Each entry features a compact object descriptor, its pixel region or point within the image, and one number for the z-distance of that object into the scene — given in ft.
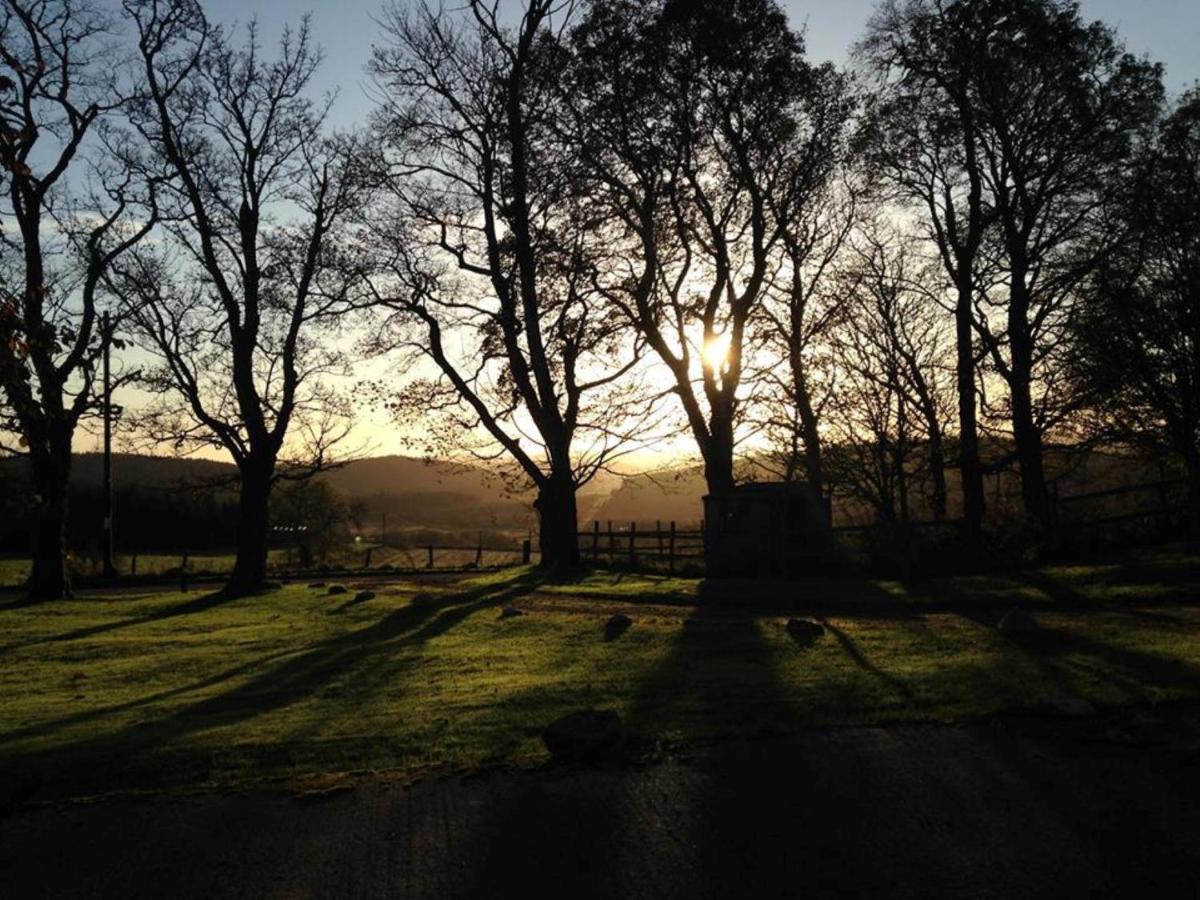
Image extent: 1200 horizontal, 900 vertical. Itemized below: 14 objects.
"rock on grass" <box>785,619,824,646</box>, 41.14
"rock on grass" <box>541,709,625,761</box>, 22.77
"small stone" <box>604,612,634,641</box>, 46.76
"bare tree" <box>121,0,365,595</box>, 95.66
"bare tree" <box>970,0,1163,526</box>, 87.04
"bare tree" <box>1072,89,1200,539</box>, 61.16
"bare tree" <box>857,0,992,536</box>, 91.56
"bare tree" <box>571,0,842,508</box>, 86.12
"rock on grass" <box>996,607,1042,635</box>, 38.67
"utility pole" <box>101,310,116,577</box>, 112.27
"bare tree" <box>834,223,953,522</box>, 63.31
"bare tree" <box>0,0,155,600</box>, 84.84
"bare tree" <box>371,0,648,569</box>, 92.27
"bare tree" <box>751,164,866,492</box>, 93.81
